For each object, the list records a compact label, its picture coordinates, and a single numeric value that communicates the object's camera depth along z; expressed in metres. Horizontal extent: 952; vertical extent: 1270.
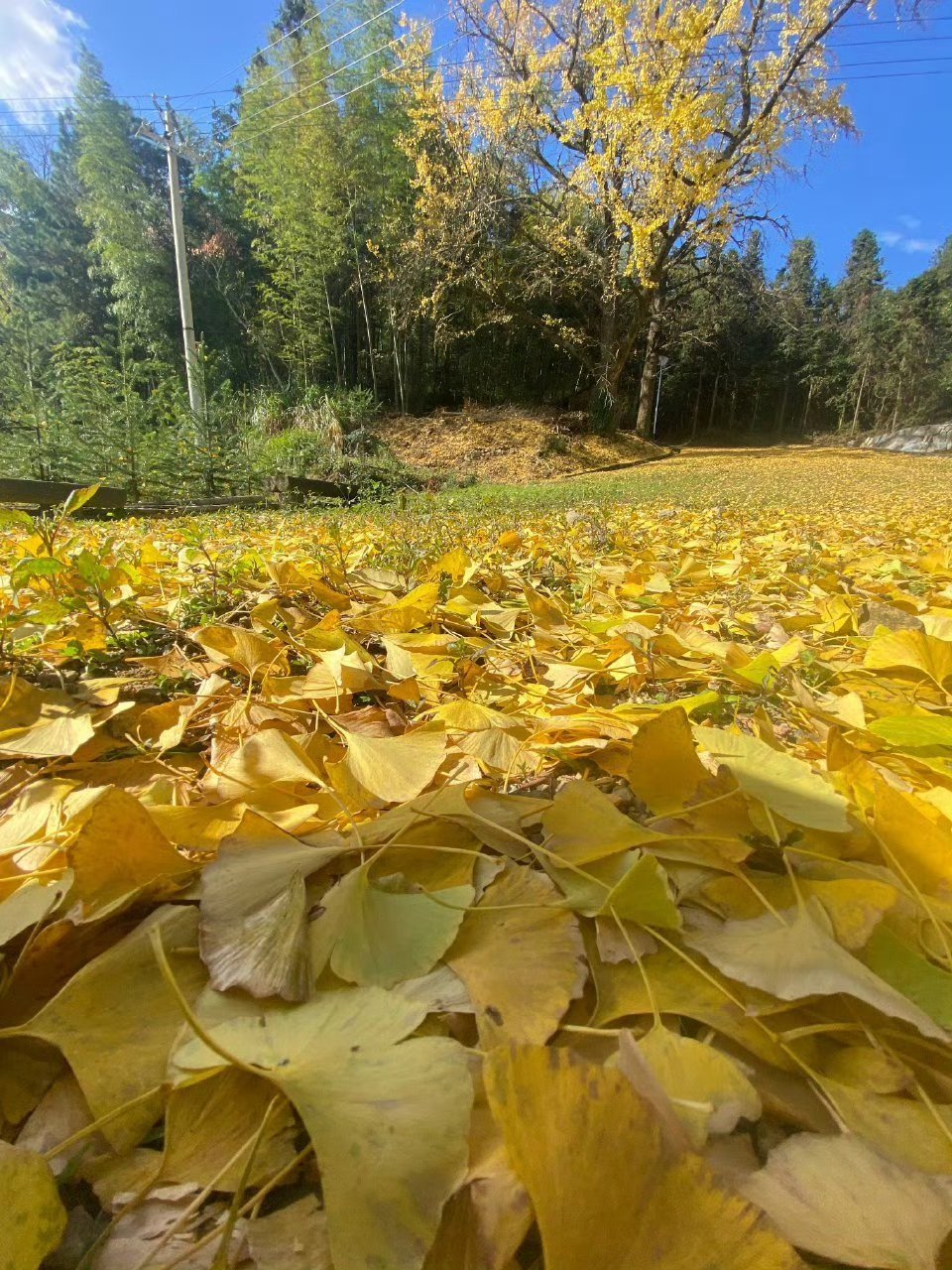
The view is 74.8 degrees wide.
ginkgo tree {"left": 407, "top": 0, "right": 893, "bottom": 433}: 7.96
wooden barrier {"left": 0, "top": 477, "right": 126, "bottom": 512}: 2.84
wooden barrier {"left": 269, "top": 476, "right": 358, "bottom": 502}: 4.15
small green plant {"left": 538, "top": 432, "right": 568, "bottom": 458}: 9.22
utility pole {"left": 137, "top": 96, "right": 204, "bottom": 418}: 6.92
